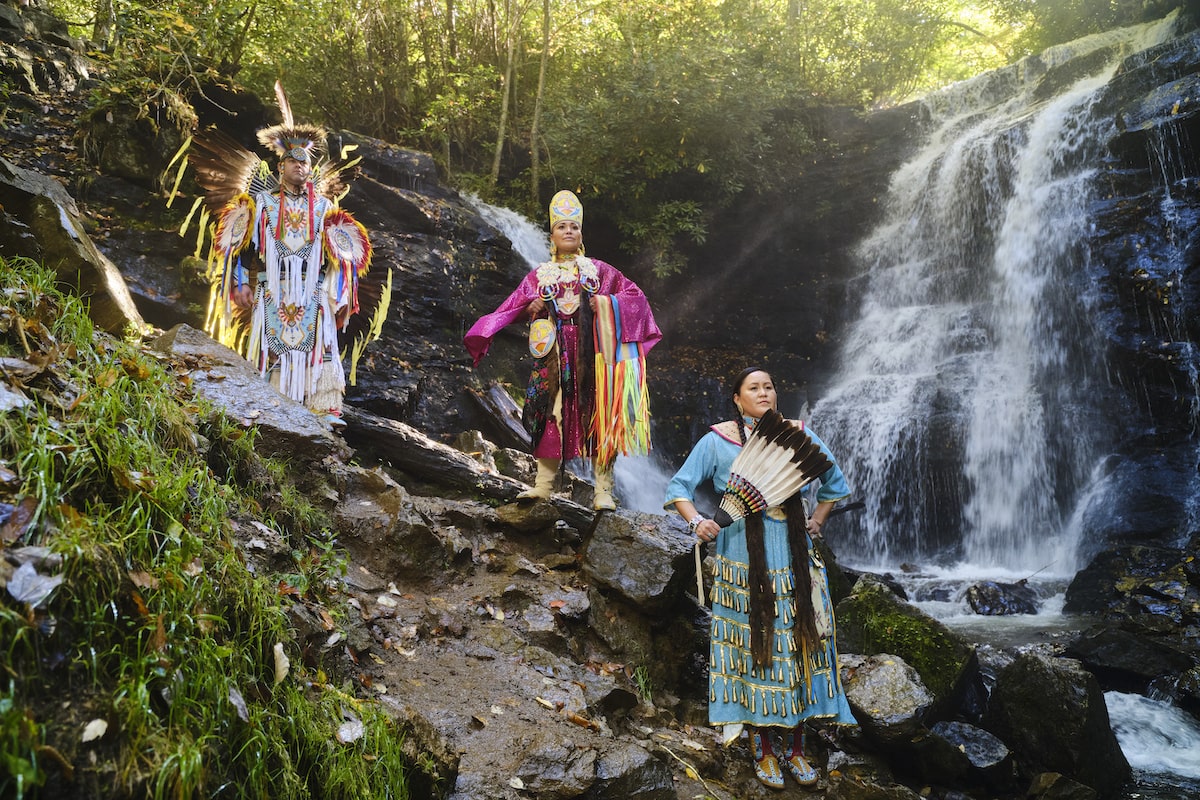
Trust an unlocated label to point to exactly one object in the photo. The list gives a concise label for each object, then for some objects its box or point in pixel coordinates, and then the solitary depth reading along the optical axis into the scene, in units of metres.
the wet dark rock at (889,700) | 3.85
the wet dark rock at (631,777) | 2.87
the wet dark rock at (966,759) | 3.92
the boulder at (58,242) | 4.27
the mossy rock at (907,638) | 4.45
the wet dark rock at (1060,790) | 3.89
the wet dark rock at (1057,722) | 4.09
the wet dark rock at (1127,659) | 5.46
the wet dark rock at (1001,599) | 7.30
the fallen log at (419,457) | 5.78
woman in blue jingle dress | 3.47
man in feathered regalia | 5.35
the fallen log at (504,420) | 8.36
